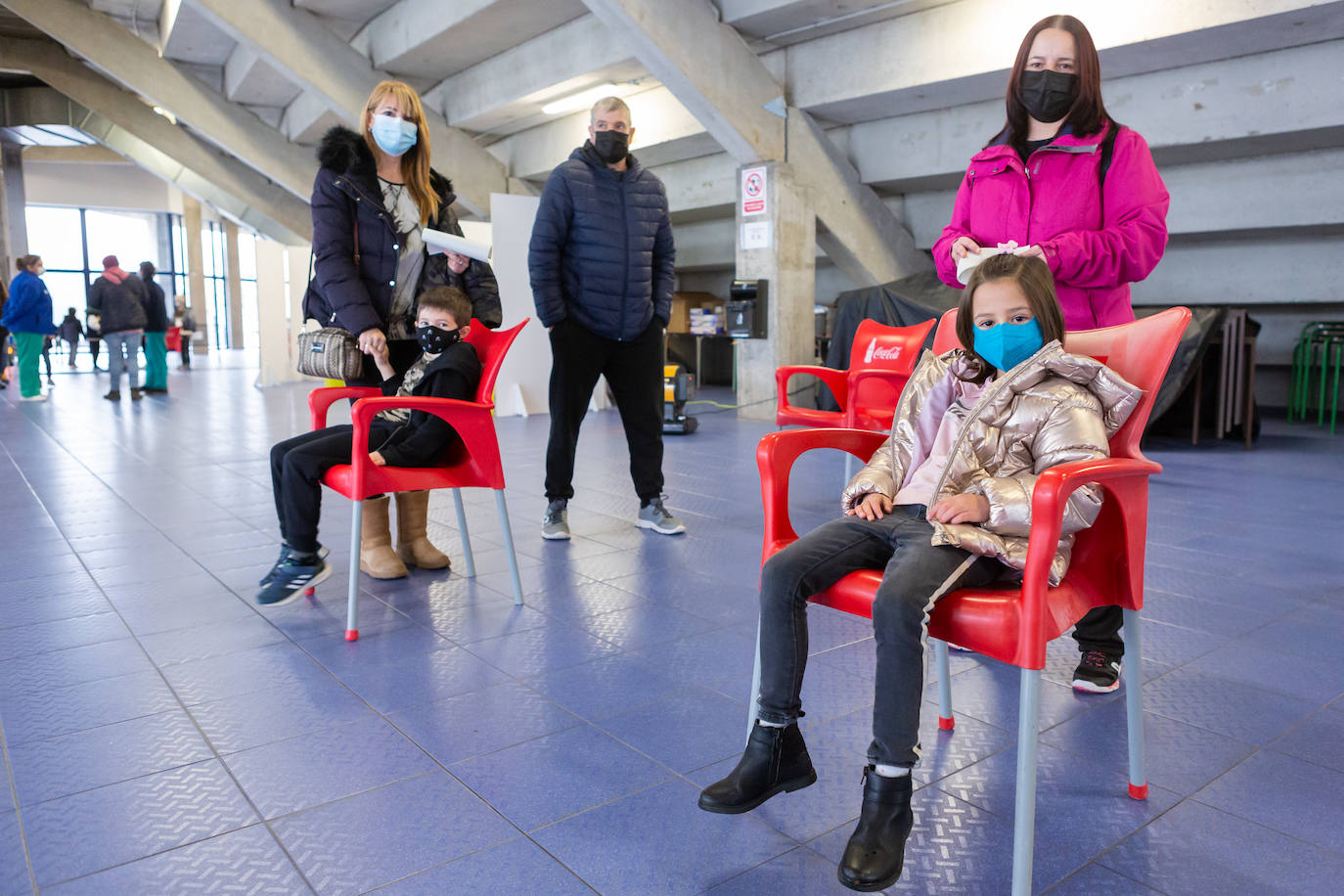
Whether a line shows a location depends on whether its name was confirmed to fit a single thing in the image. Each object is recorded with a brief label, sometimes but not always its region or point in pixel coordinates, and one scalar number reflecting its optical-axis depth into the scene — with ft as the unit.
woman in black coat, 8.55
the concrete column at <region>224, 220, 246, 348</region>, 72.28
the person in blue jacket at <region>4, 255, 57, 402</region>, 27.17
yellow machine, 20.95
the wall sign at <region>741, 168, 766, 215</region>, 23.89
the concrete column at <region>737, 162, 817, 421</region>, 23.93
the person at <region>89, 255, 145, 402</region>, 28.19
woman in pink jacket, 5.98
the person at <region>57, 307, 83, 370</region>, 44.88
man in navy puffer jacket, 10.78
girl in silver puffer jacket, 4.19
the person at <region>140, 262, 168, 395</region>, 30.48
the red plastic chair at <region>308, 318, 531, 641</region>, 7.56
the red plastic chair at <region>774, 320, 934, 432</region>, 11.18
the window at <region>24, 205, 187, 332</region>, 64.76
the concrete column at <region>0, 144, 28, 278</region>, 53.72
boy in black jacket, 7.95
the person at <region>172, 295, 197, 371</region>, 50.17
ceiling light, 27.35
